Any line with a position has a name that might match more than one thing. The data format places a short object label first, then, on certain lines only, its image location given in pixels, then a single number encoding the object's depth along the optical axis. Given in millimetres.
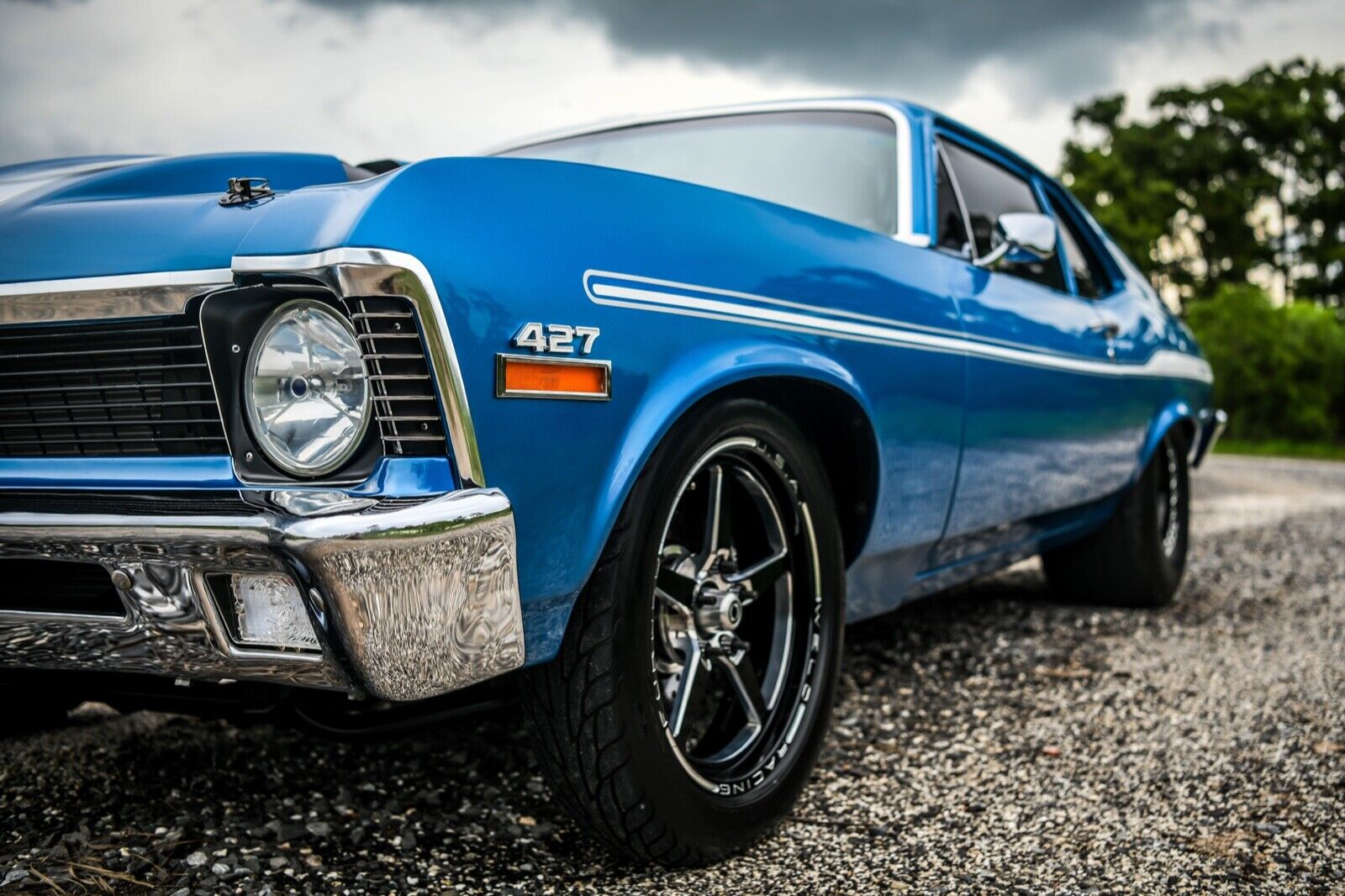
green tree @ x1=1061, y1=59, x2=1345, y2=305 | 31578
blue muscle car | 1528
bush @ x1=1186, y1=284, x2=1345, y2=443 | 19391
